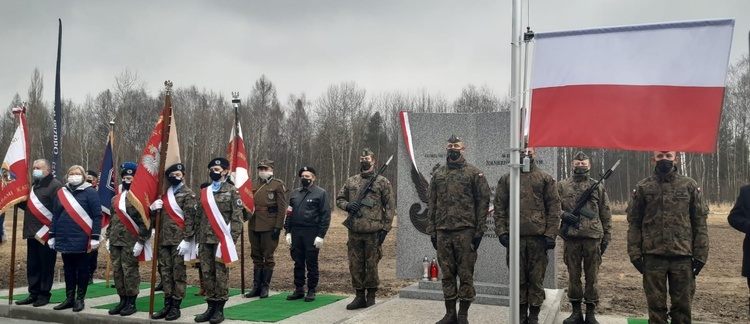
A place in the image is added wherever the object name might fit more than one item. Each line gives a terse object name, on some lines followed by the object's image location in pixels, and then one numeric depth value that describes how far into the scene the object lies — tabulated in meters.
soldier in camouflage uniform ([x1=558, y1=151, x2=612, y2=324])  6.97
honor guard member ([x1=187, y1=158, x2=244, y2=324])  7.17
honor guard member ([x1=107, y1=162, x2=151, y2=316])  7.71
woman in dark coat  7.92
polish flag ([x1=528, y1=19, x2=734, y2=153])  4.36
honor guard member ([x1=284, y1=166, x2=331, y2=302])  8.83
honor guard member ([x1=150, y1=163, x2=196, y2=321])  7.36
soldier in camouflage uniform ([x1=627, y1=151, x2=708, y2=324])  5.55
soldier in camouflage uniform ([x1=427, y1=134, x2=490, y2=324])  6.60
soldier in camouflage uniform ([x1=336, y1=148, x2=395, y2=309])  8.01
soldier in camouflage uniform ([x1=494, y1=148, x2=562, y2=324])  6.48
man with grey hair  8.35
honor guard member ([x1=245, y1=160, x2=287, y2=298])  9.16
